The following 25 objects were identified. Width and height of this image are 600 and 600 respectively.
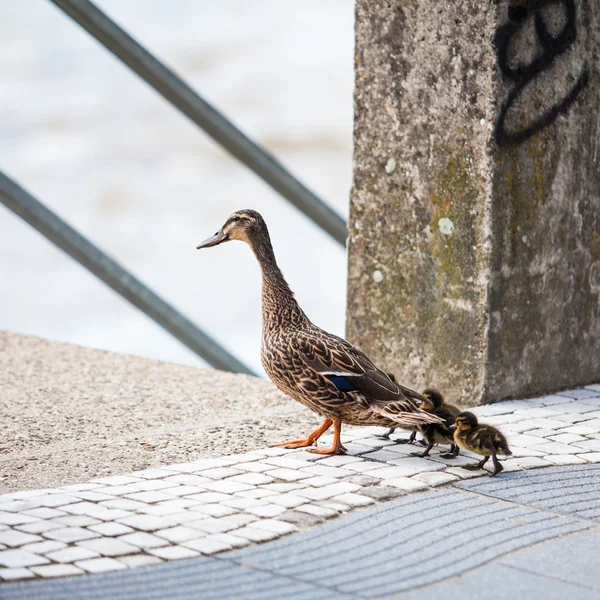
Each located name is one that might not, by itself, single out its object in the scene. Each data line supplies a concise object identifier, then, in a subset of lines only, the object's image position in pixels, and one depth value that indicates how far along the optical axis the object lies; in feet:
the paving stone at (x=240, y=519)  28.42
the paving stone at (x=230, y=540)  26.91
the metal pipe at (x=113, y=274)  52.13
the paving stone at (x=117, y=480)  32.40
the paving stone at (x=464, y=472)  33.14
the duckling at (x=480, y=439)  33.01
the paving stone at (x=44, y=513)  28.76
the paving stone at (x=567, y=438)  37.81
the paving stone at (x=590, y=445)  36.83
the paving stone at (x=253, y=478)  32.30
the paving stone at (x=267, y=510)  29.14
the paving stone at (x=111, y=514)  28.66
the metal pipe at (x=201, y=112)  51.57
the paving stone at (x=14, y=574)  24.48
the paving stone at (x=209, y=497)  30.40
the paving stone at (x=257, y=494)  30.82
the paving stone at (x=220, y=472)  32.99
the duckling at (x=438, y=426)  34.81
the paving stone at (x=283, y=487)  31.42
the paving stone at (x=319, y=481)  31.99
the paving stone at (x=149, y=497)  30.37
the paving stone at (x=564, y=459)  35.05
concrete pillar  41.83
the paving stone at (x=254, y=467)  33.63
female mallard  34.17
